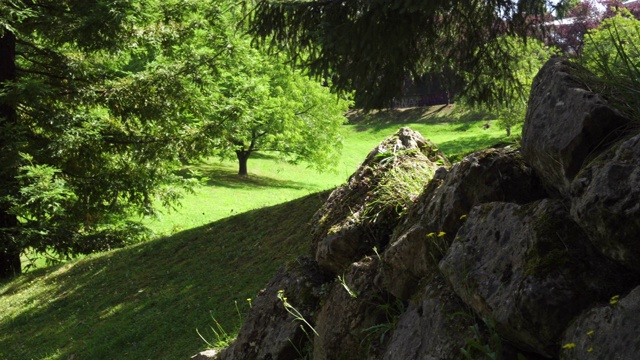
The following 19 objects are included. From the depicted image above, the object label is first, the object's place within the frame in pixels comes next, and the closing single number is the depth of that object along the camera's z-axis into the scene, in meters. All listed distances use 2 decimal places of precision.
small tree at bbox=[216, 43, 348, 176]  34.28
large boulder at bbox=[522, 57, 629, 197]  3.47
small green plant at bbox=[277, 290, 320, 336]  4.85
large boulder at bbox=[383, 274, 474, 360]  3.63
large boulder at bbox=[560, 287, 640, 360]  2.65
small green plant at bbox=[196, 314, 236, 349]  6.43
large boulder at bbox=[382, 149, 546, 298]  4.15
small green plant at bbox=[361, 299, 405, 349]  4.26
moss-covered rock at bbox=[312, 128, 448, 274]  5.13
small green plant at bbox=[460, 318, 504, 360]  3.34
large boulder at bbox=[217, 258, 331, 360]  5.04
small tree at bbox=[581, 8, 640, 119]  3.52
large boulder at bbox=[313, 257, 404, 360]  4.38
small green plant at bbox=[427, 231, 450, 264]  4.14
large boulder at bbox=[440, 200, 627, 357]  3.12
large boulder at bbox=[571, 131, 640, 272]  2.84
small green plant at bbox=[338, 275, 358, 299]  4.60
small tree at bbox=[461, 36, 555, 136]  10.66
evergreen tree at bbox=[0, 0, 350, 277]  14.95
